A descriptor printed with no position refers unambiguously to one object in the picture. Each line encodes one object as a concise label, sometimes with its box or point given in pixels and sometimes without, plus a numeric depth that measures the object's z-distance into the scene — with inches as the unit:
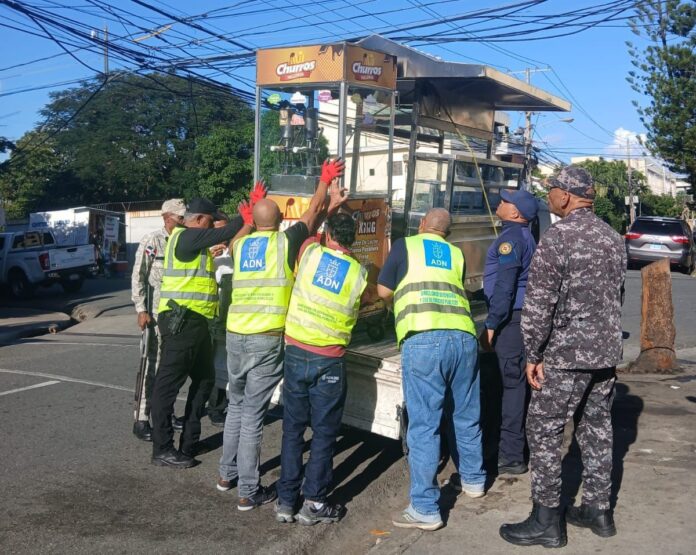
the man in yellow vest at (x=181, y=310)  222.4
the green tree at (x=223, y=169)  1370.6
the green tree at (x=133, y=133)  1815.9
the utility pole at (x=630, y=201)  2014.0
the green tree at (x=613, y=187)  1925.4
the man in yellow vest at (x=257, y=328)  192.9
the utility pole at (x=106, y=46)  601.6
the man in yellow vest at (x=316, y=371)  183.0
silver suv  914.1
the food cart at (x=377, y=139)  268.7
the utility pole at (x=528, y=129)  1397.4
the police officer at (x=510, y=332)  212.4
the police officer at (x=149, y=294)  249.3
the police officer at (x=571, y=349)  163.9
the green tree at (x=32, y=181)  1829.5
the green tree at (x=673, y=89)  995.3
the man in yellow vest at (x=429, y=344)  180.1
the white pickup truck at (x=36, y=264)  863.7
